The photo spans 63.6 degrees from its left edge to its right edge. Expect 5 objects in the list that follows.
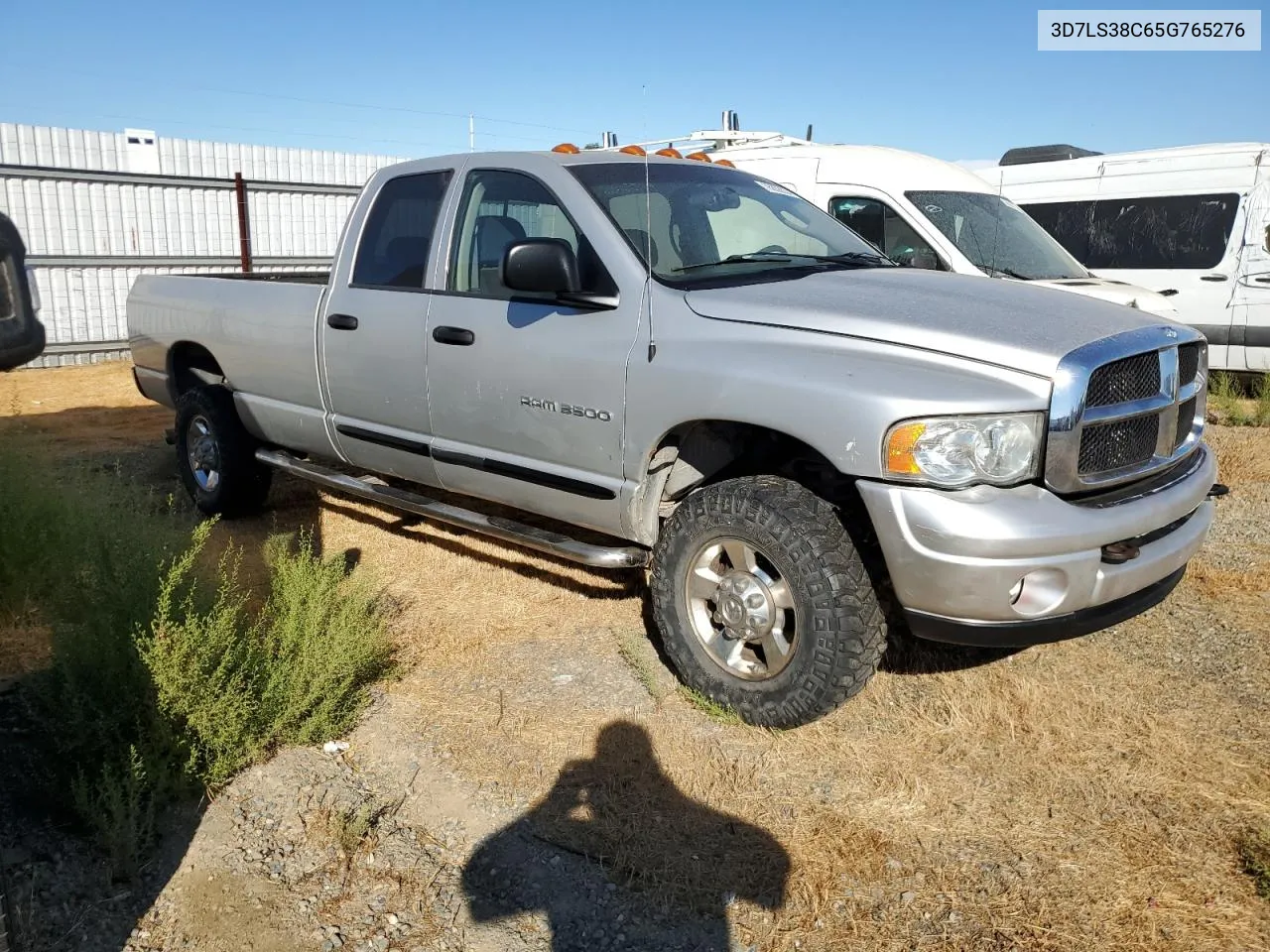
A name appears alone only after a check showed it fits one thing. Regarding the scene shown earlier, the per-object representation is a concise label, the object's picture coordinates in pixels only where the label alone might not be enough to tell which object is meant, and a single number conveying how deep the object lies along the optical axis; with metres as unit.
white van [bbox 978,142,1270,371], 9.04
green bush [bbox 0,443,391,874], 3.09
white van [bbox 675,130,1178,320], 7.18
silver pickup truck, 3.03
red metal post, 13.33
